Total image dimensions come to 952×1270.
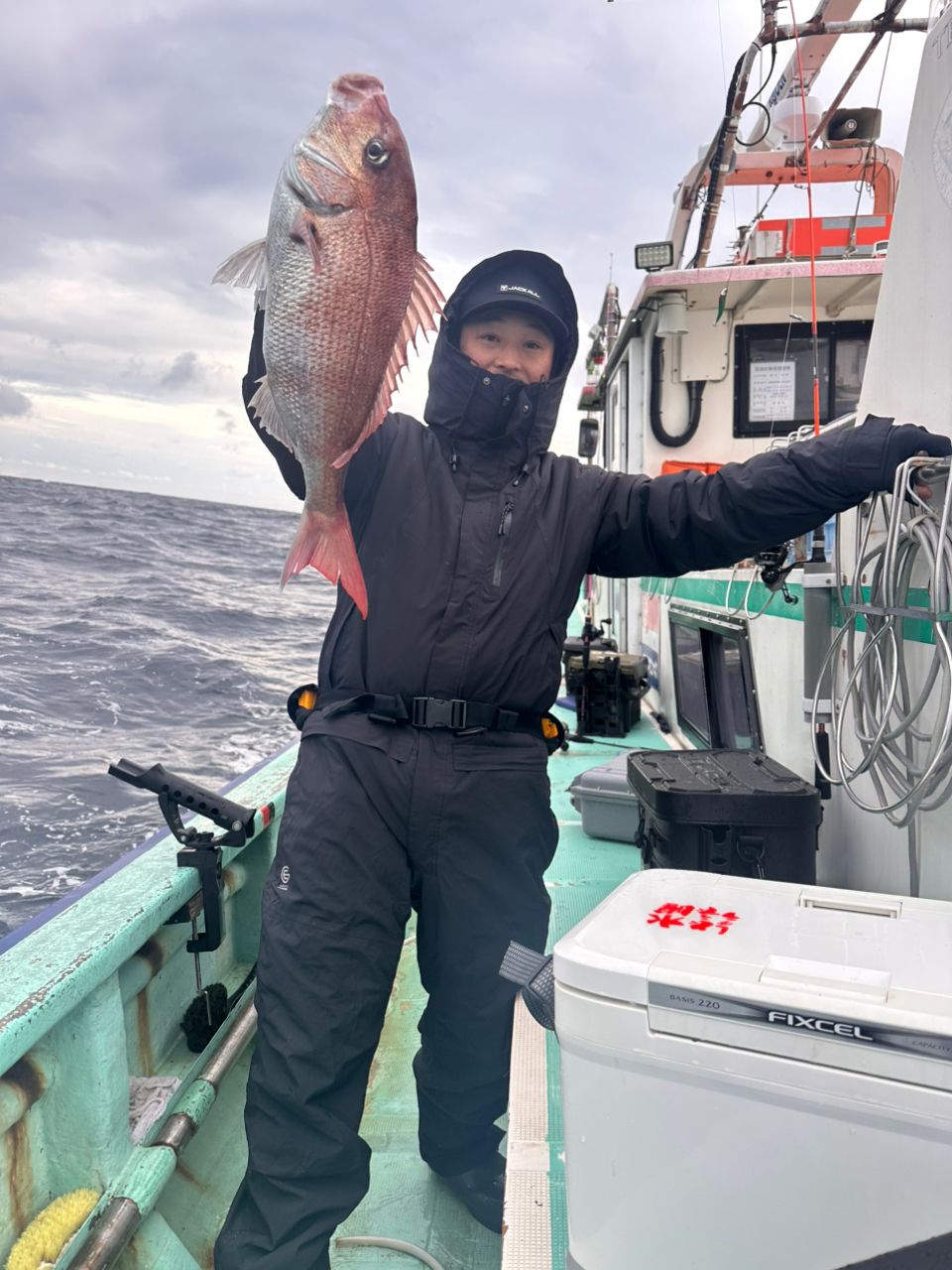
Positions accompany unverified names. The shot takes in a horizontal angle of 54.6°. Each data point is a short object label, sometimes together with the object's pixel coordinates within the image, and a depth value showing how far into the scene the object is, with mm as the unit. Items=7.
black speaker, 6578
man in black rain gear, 2018
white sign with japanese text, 7059
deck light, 6523
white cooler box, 1091
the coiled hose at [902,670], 1929
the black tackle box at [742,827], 2711
